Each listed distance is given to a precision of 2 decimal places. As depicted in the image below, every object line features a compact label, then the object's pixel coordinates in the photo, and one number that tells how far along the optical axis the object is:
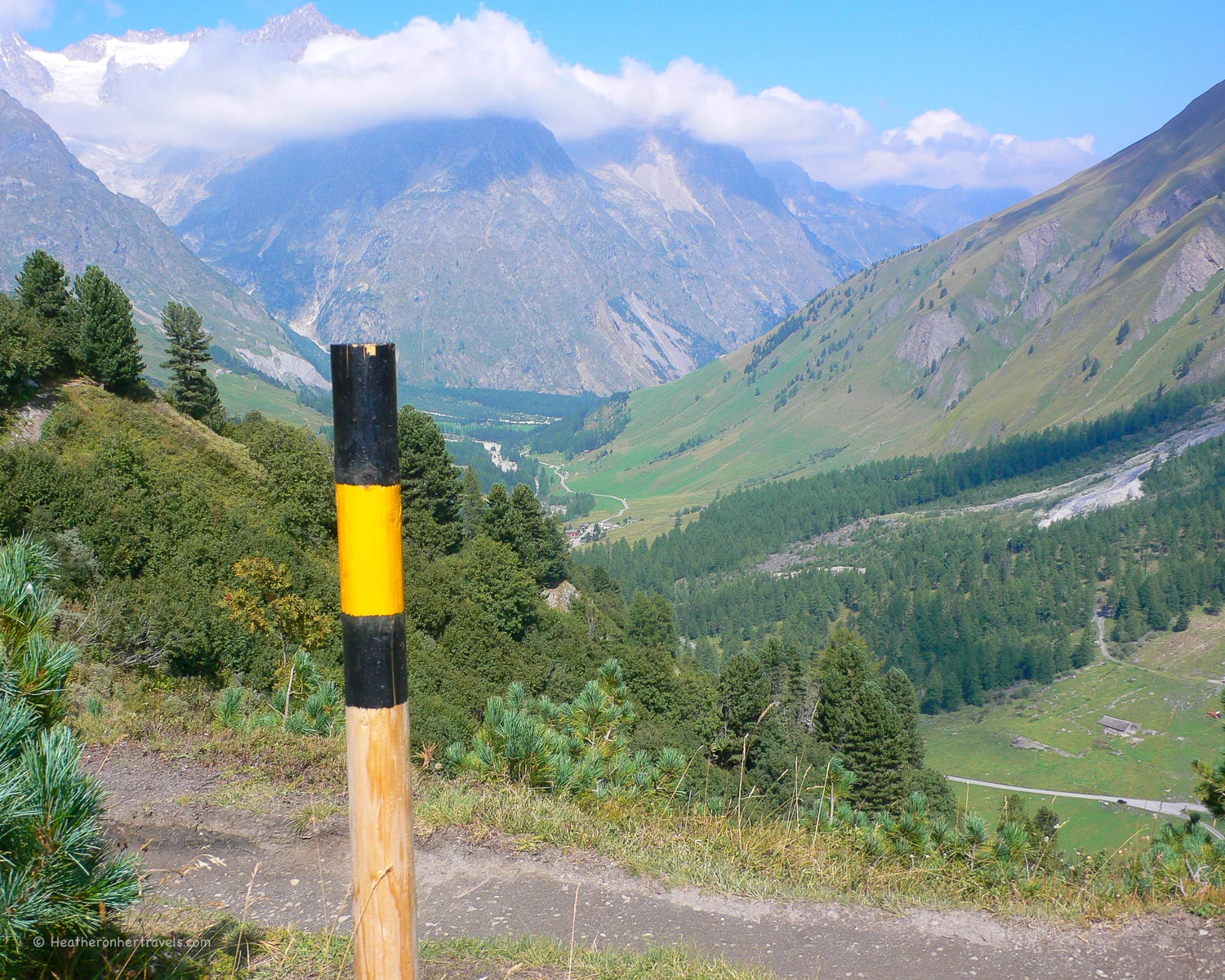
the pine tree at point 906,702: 46.16
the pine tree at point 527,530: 46.28
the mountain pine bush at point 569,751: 9.88
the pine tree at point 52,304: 33.47
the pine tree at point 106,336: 34.19
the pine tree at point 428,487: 41.41
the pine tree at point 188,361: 47.62
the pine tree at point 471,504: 55.88
